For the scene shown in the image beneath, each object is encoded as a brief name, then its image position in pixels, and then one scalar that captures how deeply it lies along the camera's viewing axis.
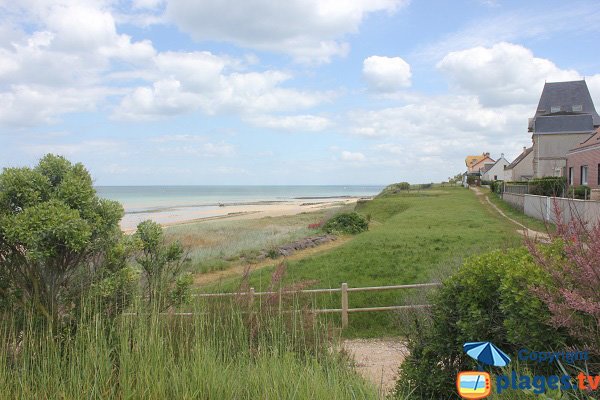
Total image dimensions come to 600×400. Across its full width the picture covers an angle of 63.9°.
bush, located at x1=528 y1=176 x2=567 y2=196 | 26.88
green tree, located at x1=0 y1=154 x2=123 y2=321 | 3.84
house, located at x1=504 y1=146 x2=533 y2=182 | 56.75
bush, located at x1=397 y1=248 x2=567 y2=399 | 3.28
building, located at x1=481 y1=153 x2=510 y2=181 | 76.19
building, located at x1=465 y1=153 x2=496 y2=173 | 99.56
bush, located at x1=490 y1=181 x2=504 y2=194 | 40.74
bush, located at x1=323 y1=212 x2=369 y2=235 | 24.23
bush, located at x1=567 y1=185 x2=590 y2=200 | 23.53
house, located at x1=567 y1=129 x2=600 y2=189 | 27.69
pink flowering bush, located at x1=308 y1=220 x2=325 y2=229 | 27.11
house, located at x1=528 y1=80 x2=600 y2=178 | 40.88
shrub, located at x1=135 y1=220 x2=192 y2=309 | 4.64
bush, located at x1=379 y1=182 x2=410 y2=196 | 56.17
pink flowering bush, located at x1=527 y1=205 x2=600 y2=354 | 2.89
